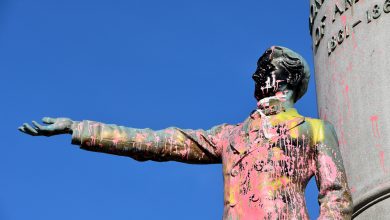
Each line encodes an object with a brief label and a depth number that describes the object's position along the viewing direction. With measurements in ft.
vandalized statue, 22.09
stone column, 31.01
